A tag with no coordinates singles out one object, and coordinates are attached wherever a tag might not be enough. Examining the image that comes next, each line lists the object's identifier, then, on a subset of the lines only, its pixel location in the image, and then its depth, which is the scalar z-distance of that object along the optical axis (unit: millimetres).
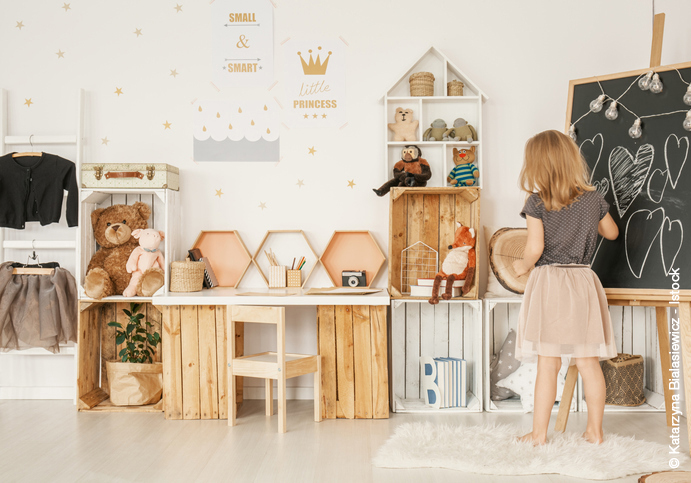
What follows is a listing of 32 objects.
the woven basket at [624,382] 2701
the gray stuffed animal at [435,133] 2941
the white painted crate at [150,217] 2805
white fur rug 1929
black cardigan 2854
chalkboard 2145
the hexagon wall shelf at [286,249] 3023
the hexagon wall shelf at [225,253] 3039
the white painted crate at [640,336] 2885
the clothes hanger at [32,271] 2834
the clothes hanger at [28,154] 2854
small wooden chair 2410
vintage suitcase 2773
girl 2064
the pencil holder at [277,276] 2965
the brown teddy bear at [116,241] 2877
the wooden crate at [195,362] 2617
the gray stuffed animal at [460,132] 2914
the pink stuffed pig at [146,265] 2775
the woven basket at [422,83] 2906
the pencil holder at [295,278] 2971
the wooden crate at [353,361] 2602
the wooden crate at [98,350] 2764
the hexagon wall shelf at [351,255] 2994
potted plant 2771
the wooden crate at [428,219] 2975
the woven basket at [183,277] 2744
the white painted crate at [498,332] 2699
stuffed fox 2654
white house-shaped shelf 2957
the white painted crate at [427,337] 2980
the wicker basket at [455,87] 2926
